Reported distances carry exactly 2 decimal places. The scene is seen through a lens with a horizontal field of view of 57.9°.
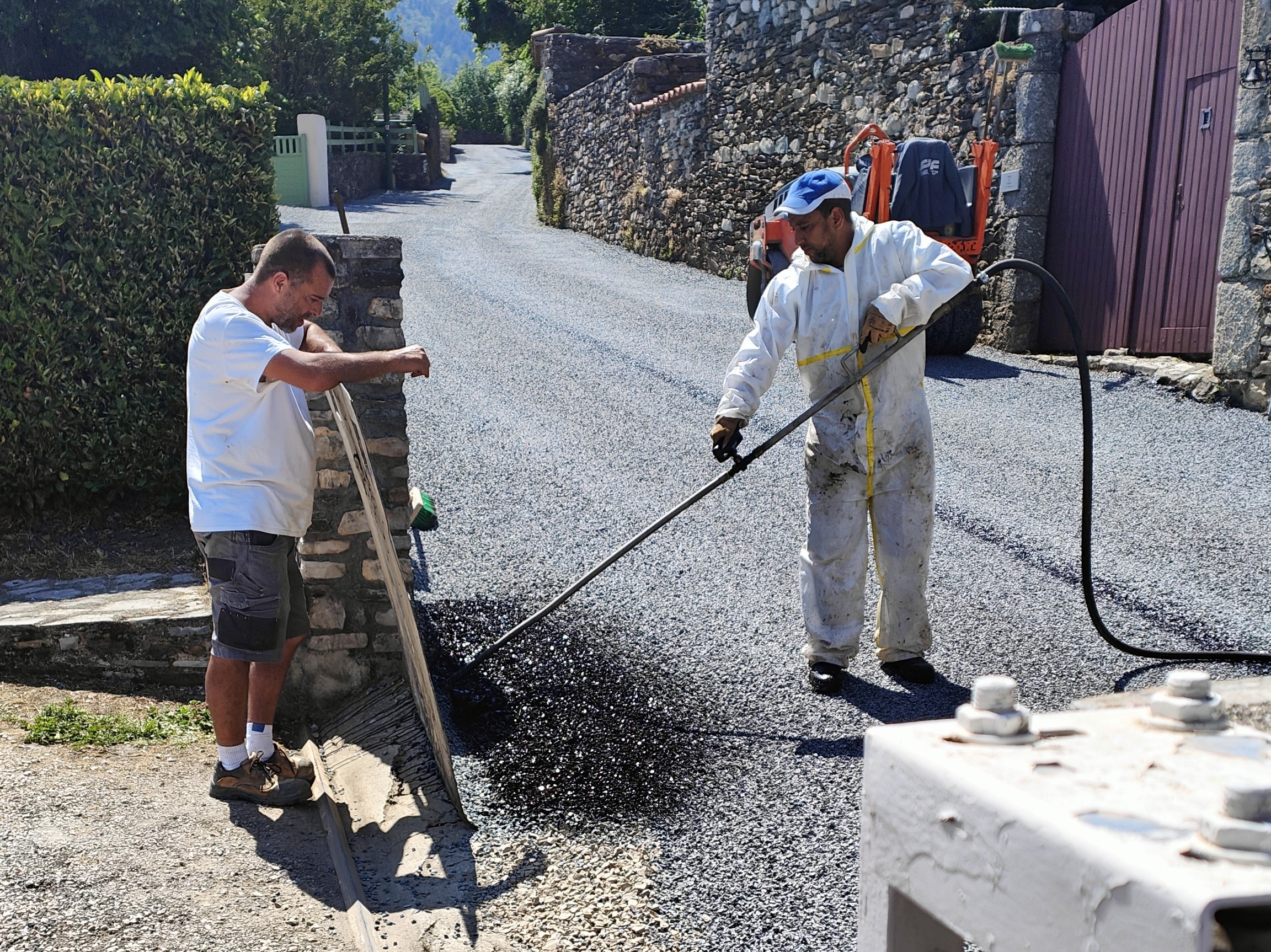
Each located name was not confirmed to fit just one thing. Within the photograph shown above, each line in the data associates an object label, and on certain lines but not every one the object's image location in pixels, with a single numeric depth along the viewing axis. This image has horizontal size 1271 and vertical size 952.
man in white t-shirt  3.53
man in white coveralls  4.27
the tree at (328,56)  26.81
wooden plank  3.58
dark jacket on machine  9.34
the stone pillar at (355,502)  4.38
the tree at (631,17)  28.27
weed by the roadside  4.27
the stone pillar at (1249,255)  7.93
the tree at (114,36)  18.73
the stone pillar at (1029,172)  9.98
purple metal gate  8.68
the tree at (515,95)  35.09
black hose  4.18
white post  23.36
